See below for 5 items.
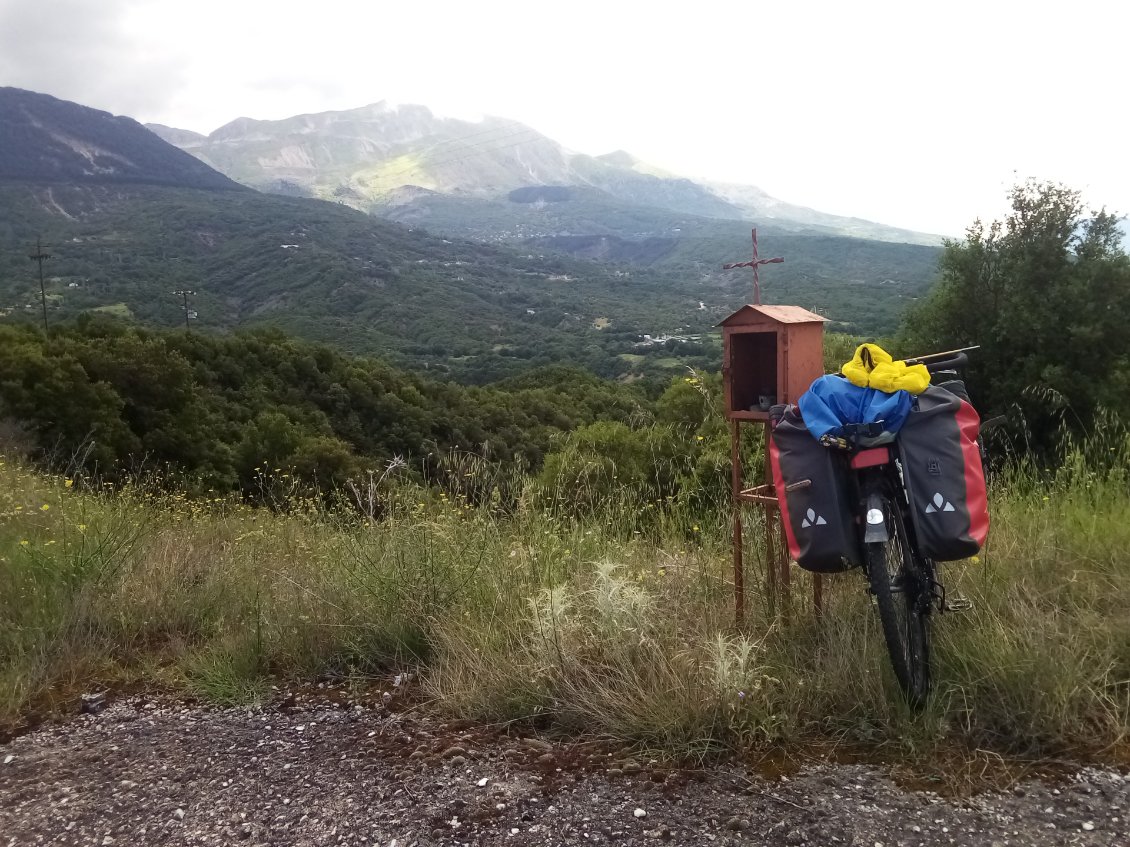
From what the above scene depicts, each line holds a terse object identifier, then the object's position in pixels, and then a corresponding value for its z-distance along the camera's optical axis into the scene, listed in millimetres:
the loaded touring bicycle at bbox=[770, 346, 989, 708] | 2307
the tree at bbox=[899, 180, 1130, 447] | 16891
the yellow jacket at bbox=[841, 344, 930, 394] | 2414
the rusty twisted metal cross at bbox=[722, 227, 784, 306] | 2667
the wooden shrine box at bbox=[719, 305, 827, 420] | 2783
